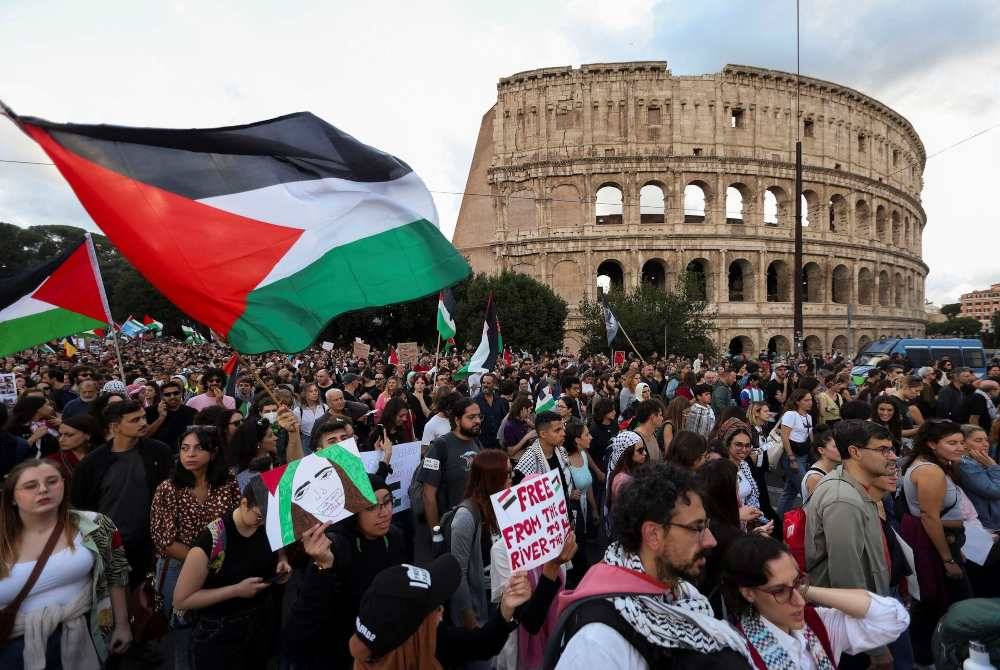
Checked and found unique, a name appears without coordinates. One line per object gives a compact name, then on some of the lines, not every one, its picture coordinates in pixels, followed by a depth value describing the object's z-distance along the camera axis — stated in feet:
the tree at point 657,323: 93.91
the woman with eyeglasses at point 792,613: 7.40
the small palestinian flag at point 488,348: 36.70
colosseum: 128.16
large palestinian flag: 12.21
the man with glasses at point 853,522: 9.88
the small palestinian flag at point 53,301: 19.77
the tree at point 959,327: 276.21
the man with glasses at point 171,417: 21.71
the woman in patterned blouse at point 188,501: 11.64
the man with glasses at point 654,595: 5.56
